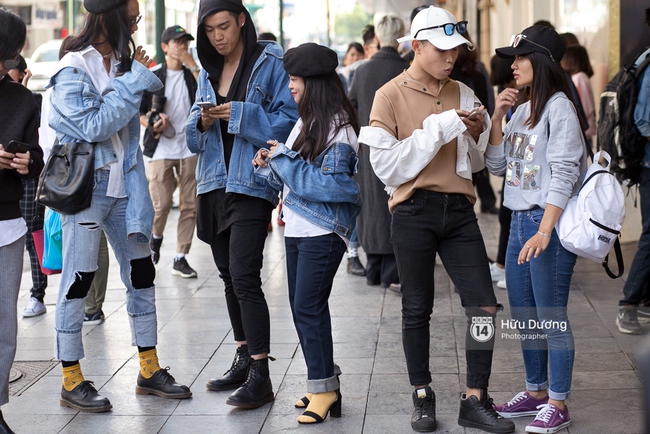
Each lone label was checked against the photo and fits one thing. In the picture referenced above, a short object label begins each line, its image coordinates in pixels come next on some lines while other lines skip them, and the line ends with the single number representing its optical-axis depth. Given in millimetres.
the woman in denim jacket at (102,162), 4598
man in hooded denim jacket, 4609
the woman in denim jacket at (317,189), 4258
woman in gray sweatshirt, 4055
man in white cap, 4113
